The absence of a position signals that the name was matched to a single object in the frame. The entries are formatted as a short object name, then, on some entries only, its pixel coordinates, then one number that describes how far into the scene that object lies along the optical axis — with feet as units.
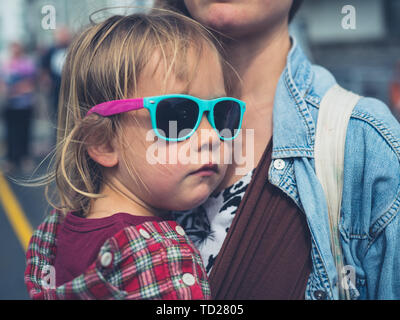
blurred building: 20.83
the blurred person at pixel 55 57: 24.31
